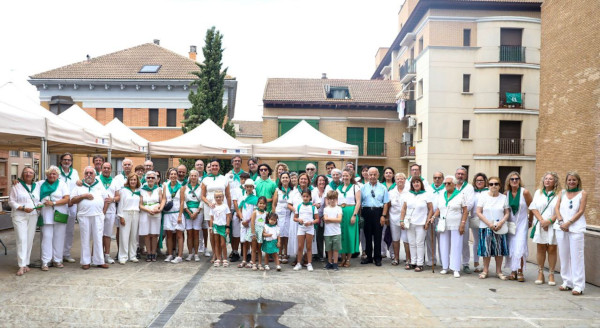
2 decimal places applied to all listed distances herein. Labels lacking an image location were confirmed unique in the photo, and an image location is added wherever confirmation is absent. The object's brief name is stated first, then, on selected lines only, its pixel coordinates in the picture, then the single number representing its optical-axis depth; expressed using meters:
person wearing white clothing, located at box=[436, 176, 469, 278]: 8.11
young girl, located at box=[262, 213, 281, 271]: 8.16
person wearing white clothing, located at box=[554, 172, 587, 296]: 6.95
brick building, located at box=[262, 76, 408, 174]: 32.91
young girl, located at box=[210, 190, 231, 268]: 8.45
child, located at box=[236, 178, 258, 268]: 8.40
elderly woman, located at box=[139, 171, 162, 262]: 8.78
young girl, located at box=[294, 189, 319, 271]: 8.37
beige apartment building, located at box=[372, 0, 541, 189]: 27.28
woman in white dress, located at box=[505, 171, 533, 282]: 7.80
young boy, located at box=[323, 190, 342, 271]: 8.40
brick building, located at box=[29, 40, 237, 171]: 30.86
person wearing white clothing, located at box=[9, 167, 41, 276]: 7.42
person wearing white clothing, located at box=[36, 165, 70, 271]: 7.81
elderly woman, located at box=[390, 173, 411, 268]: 8.93
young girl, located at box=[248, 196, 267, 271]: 8.17
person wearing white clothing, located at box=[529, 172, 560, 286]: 7.38
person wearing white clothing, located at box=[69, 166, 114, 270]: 8.05
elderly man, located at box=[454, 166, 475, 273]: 8.19
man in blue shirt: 8.99
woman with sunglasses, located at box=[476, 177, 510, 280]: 7.86
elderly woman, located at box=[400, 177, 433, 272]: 8.52
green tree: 26.02
